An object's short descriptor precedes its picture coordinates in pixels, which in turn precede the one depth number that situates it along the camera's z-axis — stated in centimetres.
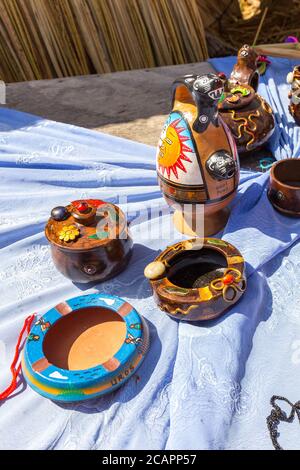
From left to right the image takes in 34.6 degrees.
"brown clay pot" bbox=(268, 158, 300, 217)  146
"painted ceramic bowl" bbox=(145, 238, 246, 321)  119
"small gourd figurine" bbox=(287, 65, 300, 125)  186
